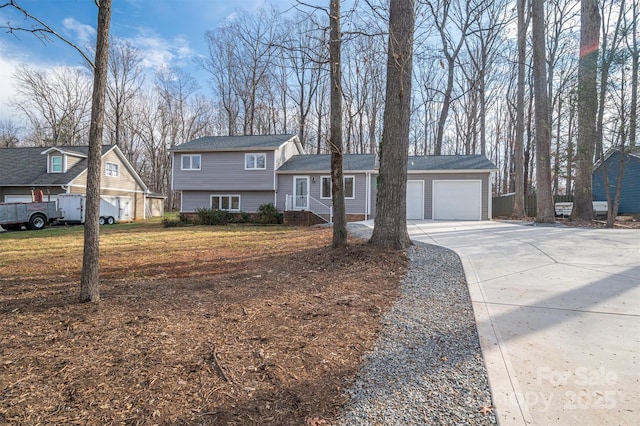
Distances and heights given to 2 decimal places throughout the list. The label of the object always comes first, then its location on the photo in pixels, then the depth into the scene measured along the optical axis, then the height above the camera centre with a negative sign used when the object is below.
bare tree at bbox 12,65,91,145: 27.73 +8.64
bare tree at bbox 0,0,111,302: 3.23 +0.67
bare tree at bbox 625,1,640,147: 9.91 +4.14
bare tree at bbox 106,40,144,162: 28.55 +10.31
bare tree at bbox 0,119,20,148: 33.27 +7.24
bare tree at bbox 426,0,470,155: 15.63 +8.20
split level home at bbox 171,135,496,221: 16.14 +1.58
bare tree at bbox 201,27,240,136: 24.83 +10.87
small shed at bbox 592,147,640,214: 16.81 +1.59
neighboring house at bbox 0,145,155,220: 19.94 +2.15
